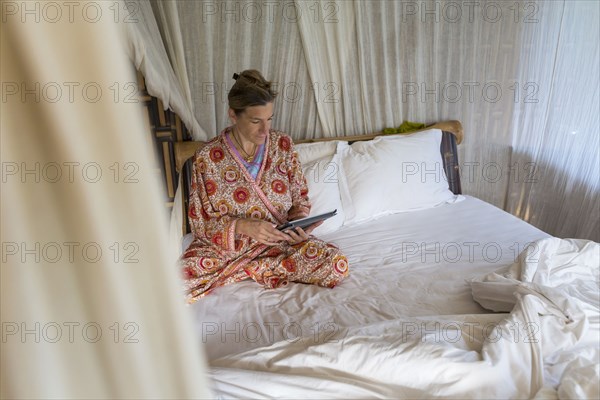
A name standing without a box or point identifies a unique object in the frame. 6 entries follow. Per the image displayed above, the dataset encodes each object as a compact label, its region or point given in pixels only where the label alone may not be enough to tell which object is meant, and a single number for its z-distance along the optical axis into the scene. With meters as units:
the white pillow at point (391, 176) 2.45
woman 1.81
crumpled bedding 1.04
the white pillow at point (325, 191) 2.36
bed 1.07
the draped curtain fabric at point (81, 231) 0.23
